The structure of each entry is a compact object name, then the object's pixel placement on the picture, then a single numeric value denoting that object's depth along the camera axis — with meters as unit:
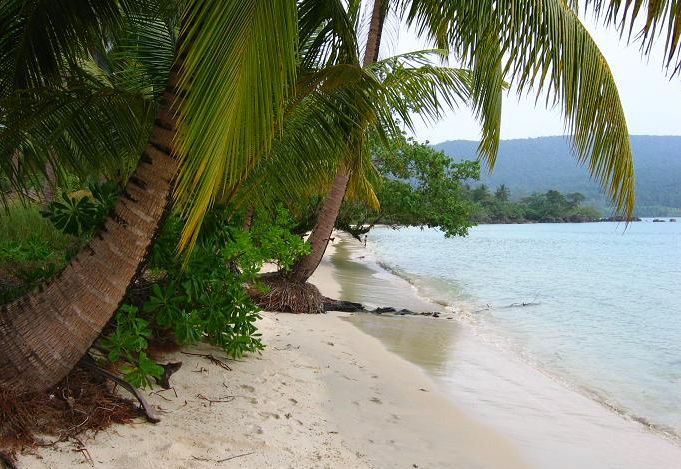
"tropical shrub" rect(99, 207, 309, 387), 3.71
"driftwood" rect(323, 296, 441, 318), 10.81
